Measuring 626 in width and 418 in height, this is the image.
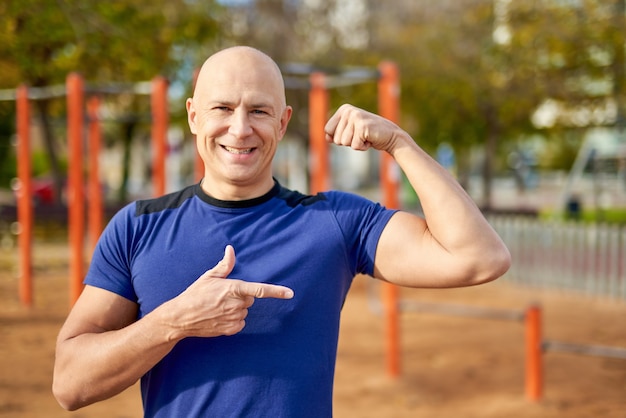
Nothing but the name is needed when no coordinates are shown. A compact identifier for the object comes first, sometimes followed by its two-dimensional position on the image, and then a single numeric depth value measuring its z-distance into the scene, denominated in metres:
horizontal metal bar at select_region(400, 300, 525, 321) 5.40
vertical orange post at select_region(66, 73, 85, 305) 7.45
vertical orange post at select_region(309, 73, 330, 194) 6.74
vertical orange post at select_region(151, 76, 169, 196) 7.17
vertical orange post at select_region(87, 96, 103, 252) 7.79
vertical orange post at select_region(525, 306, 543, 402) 5.32
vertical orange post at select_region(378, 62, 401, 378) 5.96
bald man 1.64
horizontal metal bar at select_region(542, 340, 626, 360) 4.97
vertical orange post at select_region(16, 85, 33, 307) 8.70
